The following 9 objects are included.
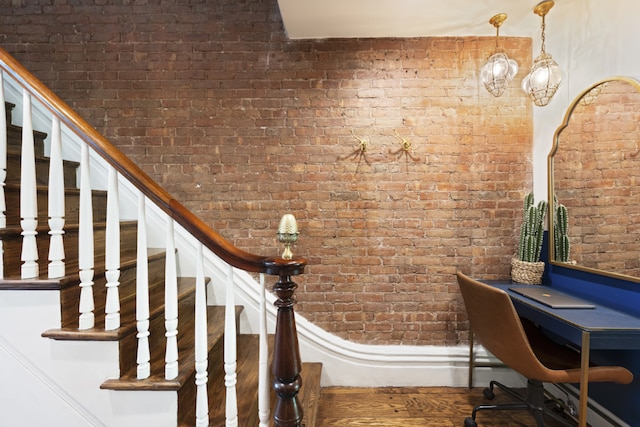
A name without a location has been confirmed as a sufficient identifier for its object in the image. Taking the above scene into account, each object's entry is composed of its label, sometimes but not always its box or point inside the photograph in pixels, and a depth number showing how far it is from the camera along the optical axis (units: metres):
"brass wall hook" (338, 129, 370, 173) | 2.09
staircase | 1.04
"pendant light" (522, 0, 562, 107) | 1.78
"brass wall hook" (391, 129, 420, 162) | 2.09
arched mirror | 1.54
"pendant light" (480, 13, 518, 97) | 1.84
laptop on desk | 1.55
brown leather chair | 1.41
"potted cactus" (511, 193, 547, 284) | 1.91
